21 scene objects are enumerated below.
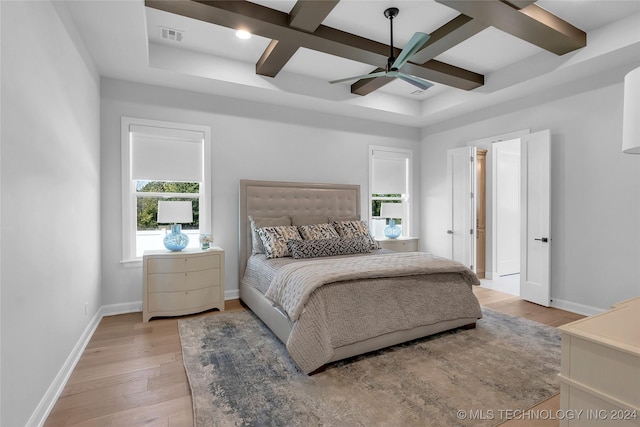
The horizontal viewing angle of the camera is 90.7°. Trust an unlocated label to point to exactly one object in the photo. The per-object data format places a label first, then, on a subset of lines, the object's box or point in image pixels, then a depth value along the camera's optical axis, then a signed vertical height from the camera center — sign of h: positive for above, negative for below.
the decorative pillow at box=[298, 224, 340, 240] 3.96 -0.26
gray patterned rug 1.87 -1.20
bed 2.33 -0.74
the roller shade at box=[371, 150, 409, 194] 5.42 +0.68
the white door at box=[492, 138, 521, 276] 5.69 +0.08
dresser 1.04 -0.56
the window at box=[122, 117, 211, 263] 3.70 +0.43
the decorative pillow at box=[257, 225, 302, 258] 3.65 -0.32
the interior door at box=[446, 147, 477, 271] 4.88 +0.11
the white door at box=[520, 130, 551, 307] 3.86 -0.11
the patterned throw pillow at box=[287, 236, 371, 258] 3.57 -0.42
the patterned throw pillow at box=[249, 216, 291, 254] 3.92 -0.17
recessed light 3.09 +1.76
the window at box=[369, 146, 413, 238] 5.35 +0.47
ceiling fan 2.52 +1.36
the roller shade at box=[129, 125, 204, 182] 3.75 +0.71
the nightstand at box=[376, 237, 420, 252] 5.02 -0.54
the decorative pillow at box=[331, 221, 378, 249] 4.22 -0.25
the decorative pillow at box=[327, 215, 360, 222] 4.74 -0.11
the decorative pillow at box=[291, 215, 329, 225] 4.37 -0.11
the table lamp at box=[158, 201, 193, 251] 3.57 -0.08
